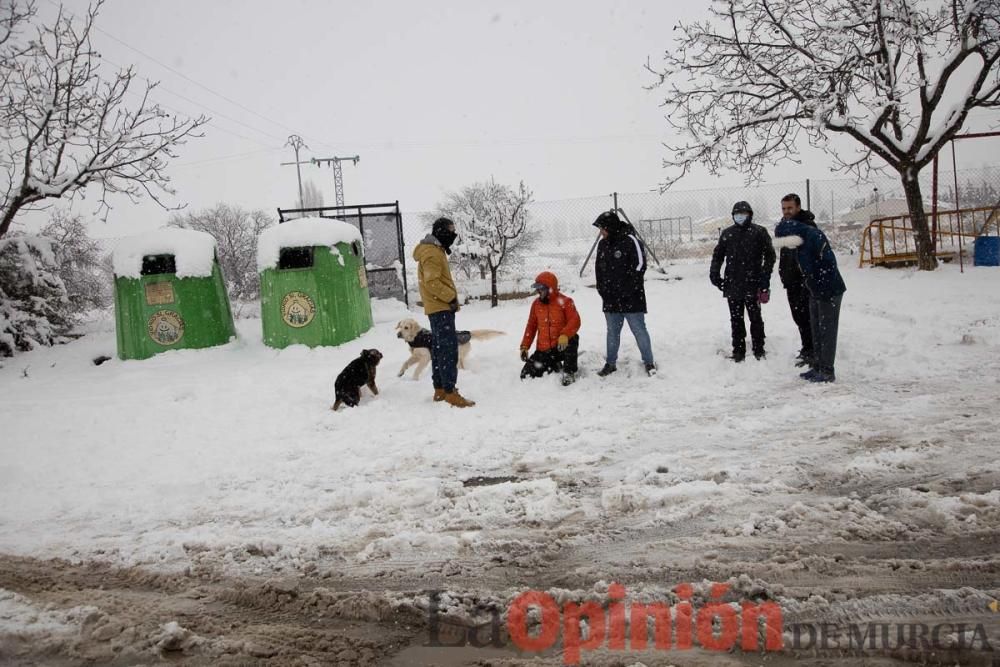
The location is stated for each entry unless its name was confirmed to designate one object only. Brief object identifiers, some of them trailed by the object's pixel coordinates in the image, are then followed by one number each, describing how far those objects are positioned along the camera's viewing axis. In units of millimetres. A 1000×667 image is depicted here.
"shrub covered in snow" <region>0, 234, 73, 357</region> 10633
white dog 6793
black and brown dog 6051
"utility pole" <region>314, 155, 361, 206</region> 35259
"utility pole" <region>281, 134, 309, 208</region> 42562
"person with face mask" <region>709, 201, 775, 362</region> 6277
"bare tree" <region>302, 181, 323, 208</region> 82944
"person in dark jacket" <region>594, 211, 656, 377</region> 6320
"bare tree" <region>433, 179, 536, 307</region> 15391
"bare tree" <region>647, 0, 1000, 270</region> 11695
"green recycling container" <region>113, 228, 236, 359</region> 9180
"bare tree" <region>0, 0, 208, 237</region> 11148
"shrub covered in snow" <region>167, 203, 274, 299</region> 27734
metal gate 14281
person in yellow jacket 5660
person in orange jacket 6398
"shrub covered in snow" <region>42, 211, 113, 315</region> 14664
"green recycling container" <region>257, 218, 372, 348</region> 9109
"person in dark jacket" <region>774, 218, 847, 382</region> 5398
